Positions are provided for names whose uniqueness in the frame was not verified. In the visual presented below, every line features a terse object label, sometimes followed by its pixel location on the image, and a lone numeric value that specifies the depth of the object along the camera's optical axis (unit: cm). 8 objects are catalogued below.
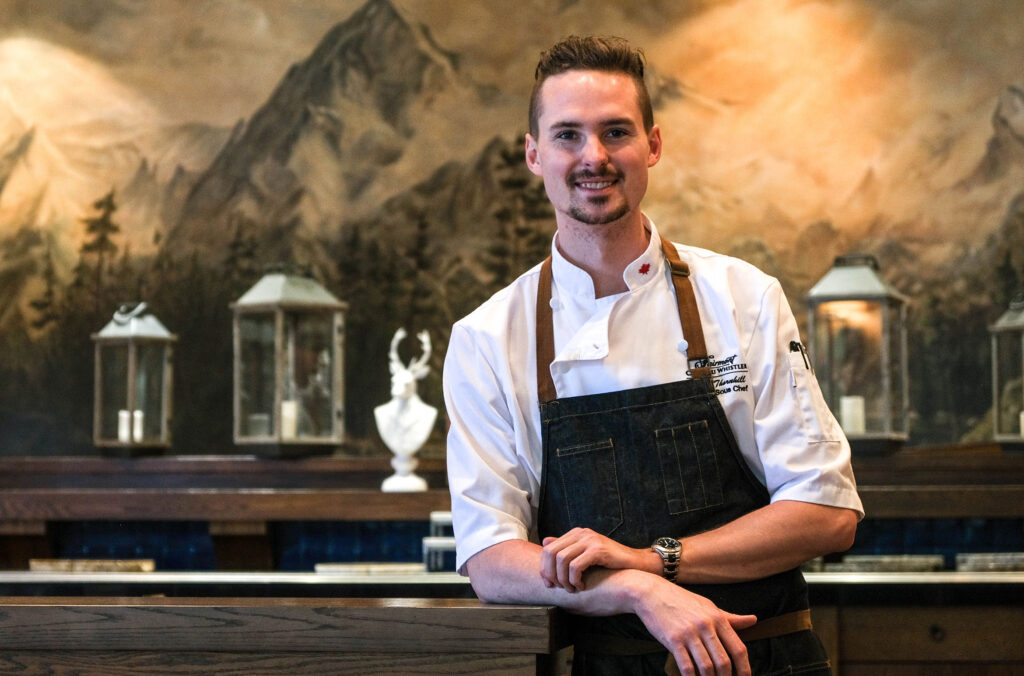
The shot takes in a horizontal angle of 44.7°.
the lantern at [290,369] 457
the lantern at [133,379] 537
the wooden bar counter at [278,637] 147
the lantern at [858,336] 450
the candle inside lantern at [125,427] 529
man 161
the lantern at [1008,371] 506
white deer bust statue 402
